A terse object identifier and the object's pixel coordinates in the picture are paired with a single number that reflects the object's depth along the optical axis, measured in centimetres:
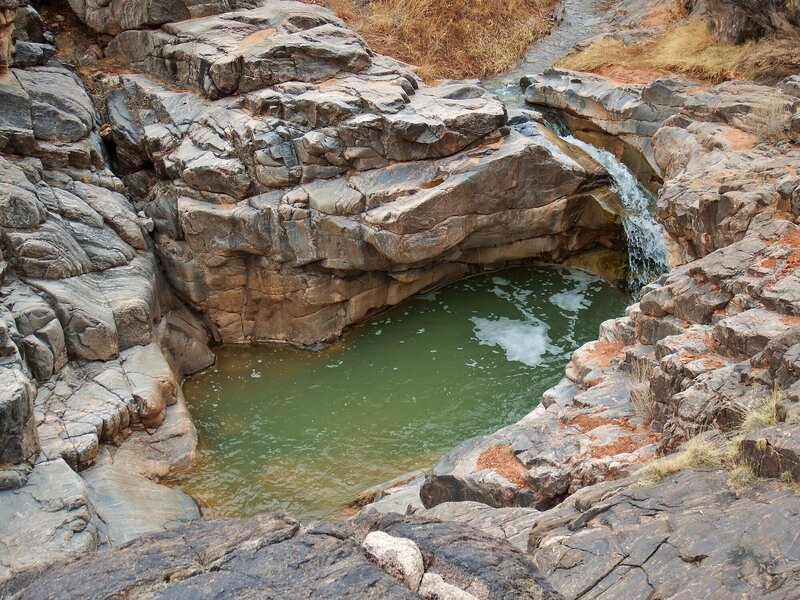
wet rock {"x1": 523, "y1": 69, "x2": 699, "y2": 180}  1683
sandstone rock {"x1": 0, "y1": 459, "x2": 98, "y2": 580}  914
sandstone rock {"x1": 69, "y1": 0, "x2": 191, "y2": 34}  1888
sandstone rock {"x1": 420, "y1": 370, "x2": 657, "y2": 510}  815
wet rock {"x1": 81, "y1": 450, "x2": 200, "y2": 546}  1030
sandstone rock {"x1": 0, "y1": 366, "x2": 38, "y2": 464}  1003
